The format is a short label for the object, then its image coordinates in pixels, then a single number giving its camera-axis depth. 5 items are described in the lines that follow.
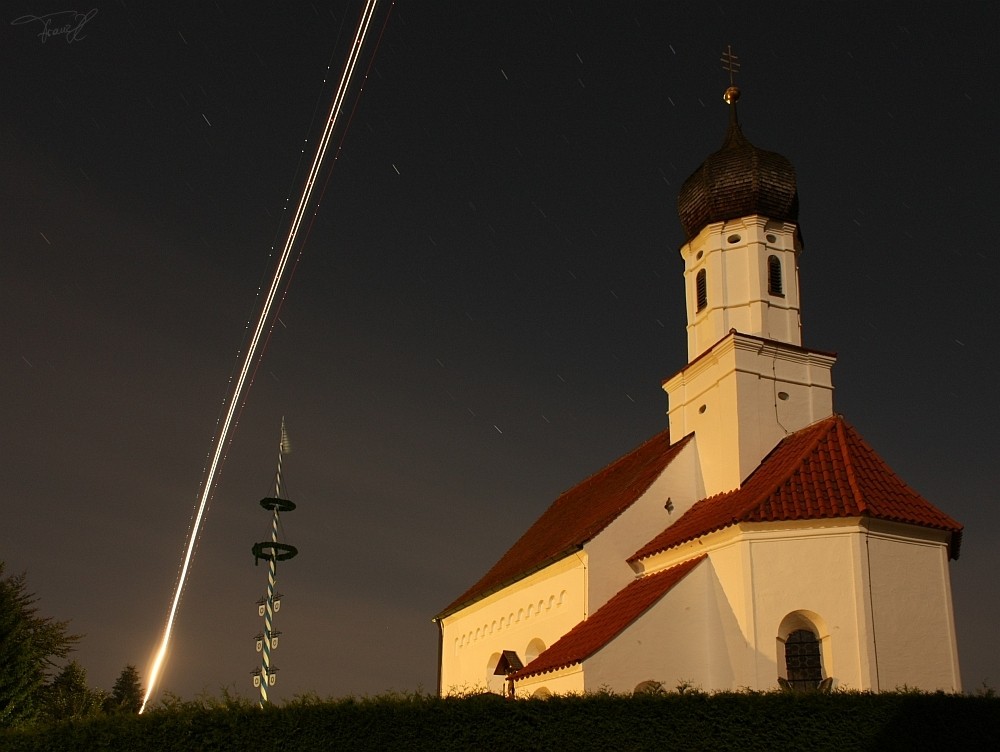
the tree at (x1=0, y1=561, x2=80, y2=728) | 30.41
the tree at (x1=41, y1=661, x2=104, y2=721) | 31.03
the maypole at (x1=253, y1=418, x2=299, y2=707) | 25.95
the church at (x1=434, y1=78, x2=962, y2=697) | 22.30
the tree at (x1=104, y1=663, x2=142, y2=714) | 83.00
